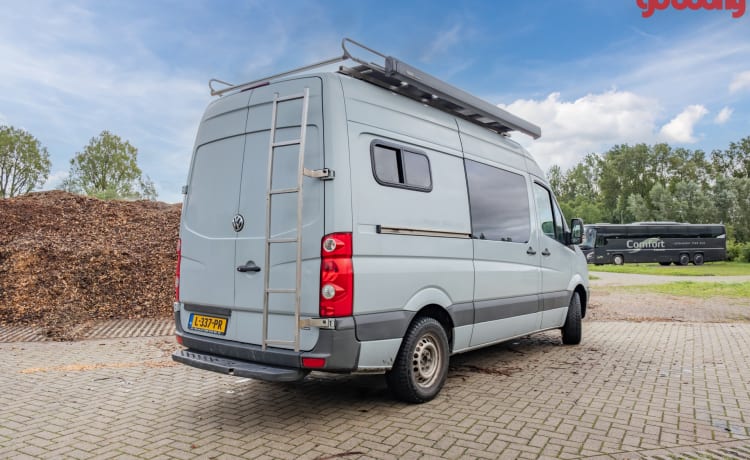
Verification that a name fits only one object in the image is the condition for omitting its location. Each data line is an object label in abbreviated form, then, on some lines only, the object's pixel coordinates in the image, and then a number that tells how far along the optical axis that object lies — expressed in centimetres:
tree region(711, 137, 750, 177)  7375
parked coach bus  3953
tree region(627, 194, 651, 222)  7031
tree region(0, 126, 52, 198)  3750
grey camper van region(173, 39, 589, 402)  439
